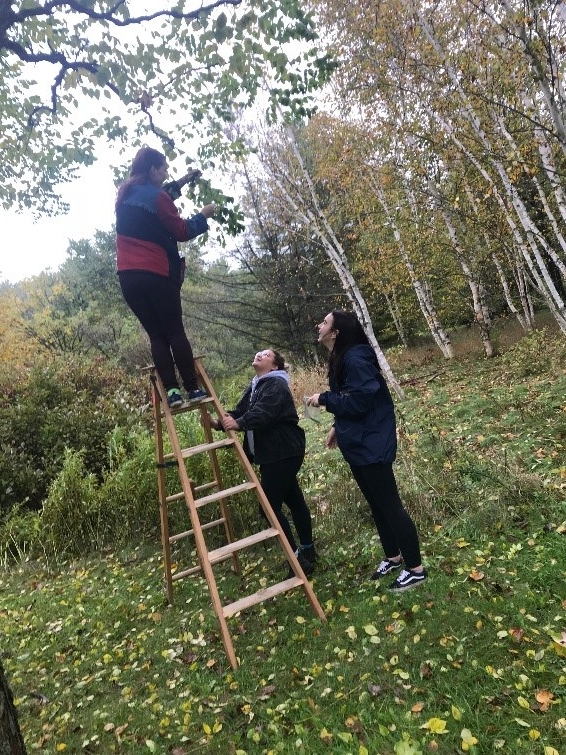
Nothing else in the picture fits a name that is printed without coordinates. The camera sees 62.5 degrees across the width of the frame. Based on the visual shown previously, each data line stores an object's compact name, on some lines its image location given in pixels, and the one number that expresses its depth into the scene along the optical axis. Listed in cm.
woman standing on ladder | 314
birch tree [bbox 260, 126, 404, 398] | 1162
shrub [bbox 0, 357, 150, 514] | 738
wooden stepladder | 302
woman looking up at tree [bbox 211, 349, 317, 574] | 355
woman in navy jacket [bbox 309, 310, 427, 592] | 315
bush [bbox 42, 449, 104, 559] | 591
